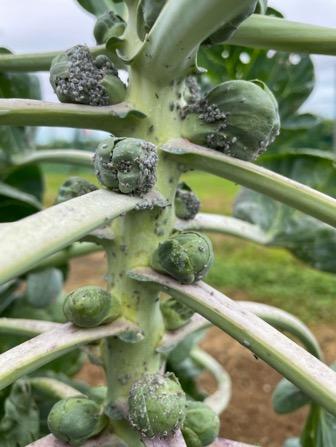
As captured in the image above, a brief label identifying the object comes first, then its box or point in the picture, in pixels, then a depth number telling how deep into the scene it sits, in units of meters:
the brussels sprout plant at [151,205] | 0.16
